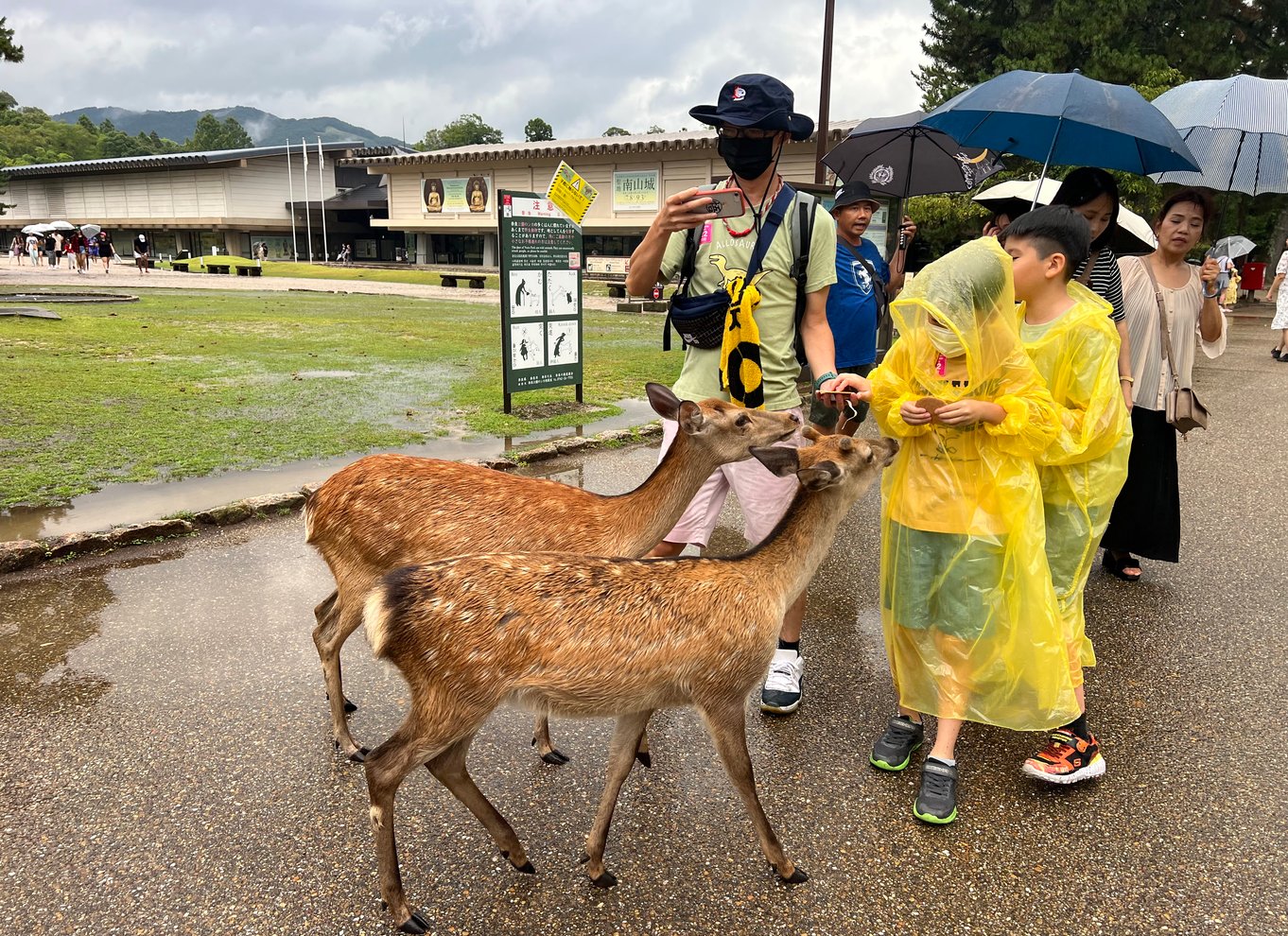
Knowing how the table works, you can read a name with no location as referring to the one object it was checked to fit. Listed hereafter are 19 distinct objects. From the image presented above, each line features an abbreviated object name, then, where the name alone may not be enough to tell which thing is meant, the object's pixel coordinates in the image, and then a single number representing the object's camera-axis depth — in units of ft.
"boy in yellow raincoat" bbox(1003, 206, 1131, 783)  9.41
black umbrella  25.81
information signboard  28.07
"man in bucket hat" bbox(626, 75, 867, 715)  10.19
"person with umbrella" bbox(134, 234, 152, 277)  116.98
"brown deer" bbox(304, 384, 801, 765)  10.28
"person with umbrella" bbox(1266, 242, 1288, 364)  48.67
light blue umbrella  15.48
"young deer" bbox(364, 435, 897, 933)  7.68
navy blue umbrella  12.94
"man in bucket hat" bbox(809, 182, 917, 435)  16.94
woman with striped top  12.22
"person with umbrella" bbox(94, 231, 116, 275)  119.38
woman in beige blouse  13.76
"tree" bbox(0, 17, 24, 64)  54.54
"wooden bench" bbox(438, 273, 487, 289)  102.25
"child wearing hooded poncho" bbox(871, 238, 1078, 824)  8.99
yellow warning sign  26.45
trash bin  56.71
